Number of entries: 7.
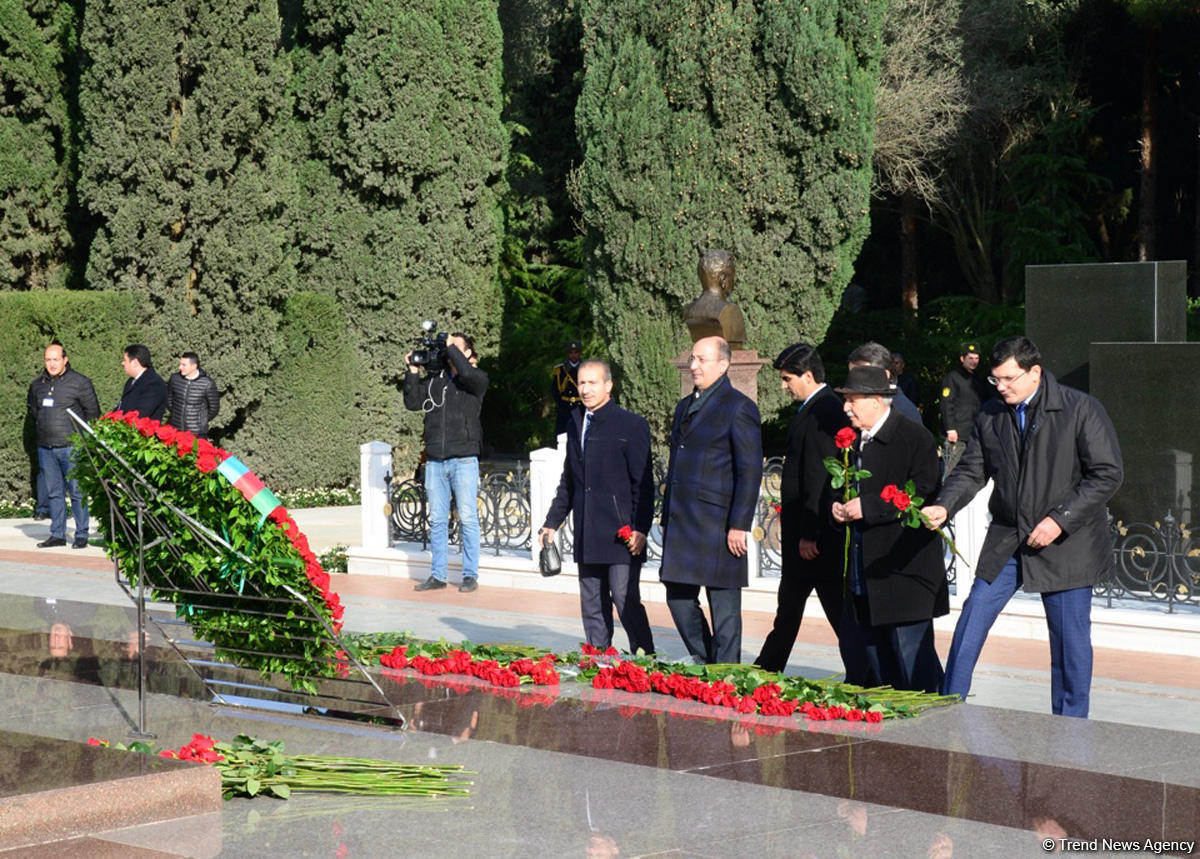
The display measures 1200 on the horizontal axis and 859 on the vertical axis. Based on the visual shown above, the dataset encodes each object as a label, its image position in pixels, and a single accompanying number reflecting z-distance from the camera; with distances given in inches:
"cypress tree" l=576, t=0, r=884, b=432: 745.6
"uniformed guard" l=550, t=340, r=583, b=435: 744.3
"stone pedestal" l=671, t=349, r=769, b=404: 538.3
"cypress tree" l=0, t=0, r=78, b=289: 794.8
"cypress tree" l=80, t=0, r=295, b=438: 772.0
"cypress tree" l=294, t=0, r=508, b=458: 839.7
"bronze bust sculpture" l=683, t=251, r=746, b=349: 536.4
